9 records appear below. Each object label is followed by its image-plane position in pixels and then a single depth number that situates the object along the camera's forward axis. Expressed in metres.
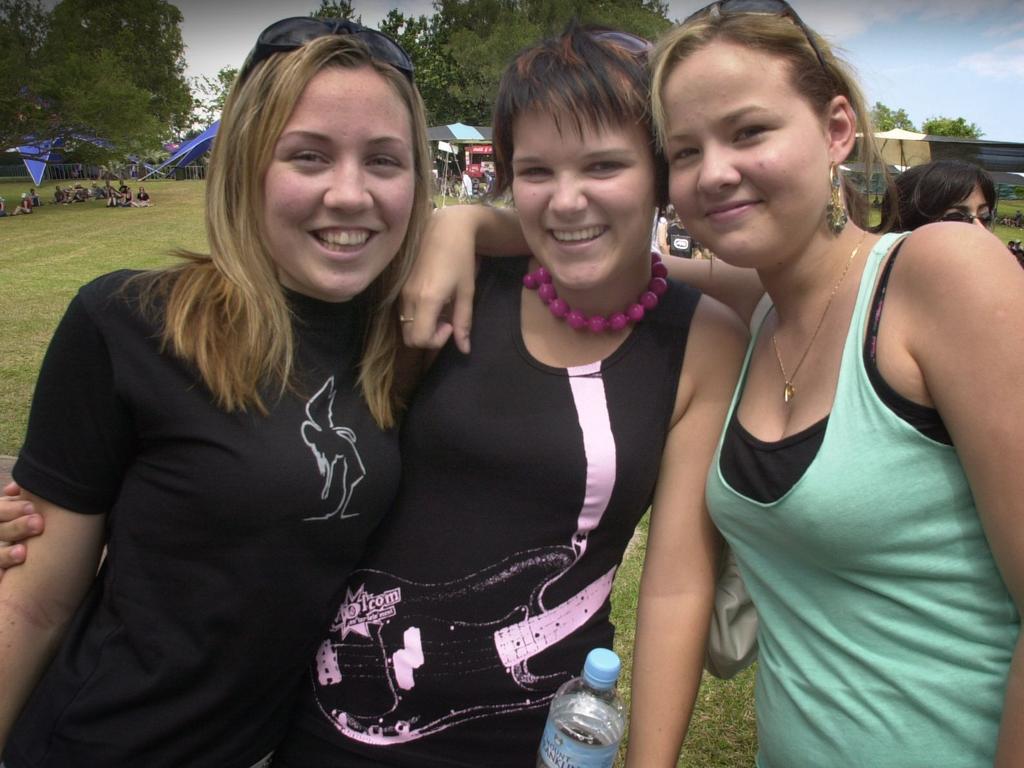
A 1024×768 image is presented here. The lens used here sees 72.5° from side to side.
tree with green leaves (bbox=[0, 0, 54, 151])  25.33
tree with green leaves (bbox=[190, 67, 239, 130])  58.15
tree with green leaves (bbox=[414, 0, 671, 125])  41.22
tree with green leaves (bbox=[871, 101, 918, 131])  56.51
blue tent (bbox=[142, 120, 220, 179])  27.99
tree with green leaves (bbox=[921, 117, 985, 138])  60.09
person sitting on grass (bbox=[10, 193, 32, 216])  23.84
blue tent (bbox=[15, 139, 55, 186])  30.34
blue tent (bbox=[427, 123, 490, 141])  29.28
